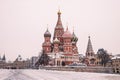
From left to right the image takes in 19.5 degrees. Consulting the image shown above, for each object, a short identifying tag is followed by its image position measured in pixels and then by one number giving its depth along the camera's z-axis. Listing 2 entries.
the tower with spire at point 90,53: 126.81
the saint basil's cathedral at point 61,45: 126.88
